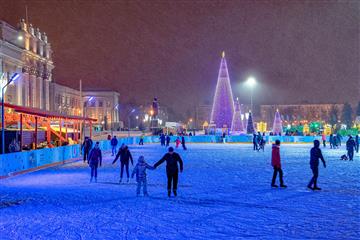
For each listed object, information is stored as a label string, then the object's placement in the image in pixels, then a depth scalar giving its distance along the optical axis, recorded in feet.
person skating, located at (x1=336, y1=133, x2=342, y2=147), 153.26
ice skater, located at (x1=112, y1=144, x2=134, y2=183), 60.39
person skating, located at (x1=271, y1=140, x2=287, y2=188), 53.36
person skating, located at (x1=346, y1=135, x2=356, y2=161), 95.86
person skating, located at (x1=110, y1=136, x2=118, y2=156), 117.26
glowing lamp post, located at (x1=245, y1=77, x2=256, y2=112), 191.83
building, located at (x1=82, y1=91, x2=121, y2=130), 412.16
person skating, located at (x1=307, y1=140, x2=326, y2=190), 50.78
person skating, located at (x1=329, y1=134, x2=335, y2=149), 150.00
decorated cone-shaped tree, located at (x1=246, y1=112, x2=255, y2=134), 225.76
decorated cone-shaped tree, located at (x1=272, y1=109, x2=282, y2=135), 238.68
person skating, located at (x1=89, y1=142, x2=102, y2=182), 60.59
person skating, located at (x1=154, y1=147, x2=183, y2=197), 45.57
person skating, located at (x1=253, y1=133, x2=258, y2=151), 140.46
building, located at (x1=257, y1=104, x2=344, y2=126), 556.51
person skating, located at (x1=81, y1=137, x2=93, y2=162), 94.53
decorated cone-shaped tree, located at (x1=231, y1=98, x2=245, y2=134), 208.15
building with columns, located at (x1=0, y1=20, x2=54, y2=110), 221.66
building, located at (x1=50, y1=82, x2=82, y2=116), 313.22
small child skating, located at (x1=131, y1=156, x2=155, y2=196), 47.34
